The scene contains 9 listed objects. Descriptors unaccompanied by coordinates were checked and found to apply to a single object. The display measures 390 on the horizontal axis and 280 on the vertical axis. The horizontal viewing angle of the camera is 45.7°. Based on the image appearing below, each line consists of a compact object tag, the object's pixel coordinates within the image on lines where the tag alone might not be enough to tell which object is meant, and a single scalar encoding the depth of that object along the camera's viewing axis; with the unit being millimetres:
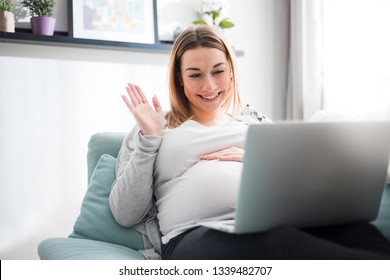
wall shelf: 2293
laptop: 851
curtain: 2941
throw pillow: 1404
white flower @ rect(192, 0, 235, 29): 2805
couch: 1267
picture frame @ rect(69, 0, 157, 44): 2498
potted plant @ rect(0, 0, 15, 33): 2240
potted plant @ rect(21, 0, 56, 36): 2334
